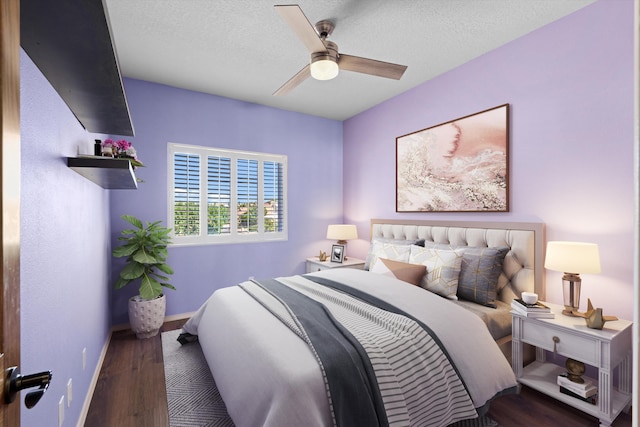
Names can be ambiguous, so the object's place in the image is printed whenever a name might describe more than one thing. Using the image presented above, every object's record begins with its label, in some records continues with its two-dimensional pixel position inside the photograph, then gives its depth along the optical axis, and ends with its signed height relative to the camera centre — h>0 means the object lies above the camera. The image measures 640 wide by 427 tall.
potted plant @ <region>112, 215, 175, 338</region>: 3.05 -0.57
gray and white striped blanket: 1.44 -0.79
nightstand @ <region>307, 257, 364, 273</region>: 4.03 -0.68
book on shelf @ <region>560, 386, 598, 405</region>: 1.91 -1.17
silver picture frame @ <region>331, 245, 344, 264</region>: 4.16 -0.54
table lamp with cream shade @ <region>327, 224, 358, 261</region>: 4.25 -0.26
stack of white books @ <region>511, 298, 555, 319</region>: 2.06 -0.67
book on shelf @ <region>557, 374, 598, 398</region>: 1.90 -1.11
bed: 1.37 -0.73
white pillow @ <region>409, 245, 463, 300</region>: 2.56 -0.50
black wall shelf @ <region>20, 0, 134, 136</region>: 0.85 +0.57
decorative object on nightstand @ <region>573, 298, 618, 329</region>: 1.85 -0.66
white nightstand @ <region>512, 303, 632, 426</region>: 1.79 -0.88
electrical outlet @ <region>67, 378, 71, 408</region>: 1.61 -0.95
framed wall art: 2.75 +0.49
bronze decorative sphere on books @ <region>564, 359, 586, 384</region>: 1.98 -1.04
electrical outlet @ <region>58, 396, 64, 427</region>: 1.46 -0.95
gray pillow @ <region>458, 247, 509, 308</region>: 2.47 -0.51
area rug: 1.88 -1.27
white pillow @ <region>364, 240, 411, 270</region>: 3.03 -0.40
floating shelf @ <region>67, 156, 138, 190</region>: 1.66 +0.27
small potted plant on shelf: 1.91 +0.42
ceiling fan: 1.81 +1.11
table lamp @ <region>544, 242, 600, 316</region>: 1.96 -0.33
